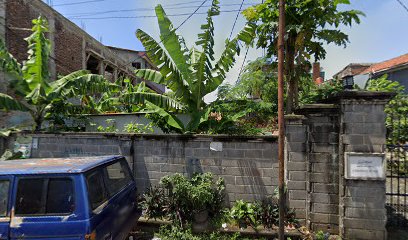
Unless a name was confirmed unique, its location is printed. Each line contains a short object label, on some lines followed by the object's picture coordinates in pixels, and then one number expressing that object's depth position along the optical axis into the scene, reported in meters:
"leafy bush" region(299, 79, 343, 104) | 8.45
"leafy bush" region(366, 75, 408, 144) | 7.82
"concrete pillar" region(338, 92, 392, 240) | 4.61
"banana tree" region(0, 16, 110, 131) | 7.49
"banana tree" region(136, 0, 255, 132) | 7.11
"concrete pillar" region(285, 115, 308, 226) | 5.22
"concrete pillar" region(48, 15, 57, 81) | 12.40
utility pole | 4.43
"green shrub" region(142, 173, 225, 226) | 5.26
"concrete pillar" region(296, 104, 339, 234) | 5.03
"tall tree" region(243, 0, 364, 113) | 6.59
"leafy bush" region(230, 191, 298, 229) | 5.26
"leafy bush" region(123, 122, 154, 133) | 7.65
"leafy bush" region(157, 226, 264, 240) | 4.92
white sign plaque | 4.57
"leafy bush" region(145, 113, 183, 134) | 7.58
